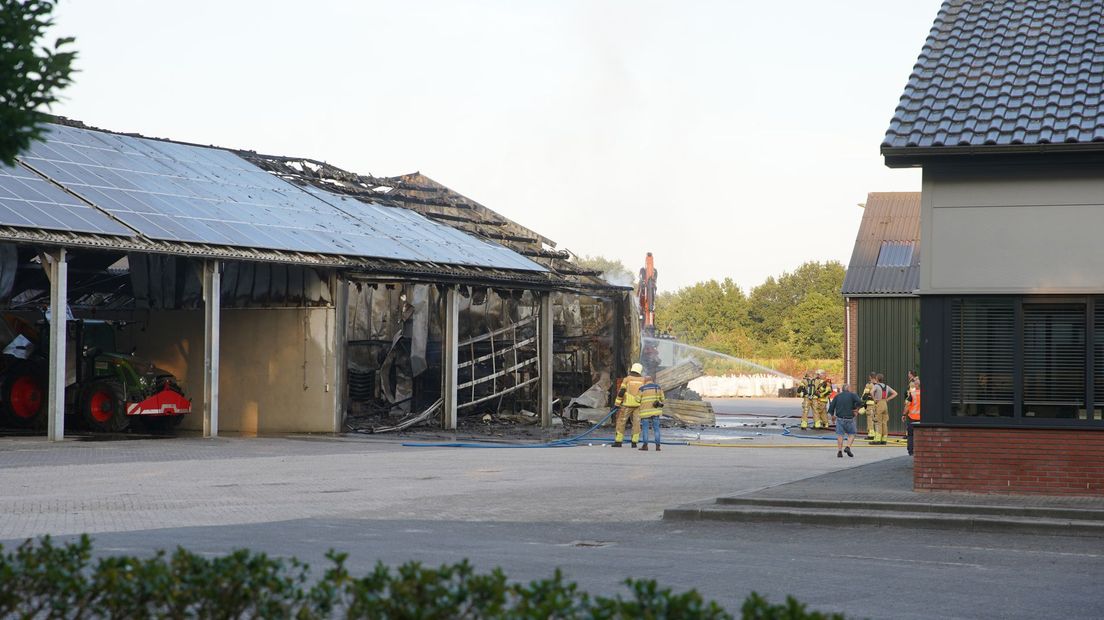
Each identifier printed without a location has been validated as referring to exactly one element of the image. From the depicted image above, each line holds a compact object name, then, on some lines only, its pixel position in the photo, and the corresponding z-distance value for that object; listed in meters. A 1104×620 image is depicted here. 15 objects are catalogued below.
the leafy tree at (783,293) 95.56
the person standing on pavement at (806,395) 37.22
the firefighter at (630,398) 27.69
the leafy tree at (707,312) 97.81
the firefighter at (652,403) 27.10
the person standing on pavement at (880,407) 31.45
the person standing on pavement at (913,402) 27.62
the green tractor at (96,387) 29.41
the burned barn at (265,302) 27.62
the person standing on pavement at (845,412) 25.27
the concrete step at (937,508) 13.87
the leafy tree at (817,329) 81.25
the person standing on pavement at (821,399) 37.00
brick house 15.69
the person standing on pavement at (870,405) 31.64
